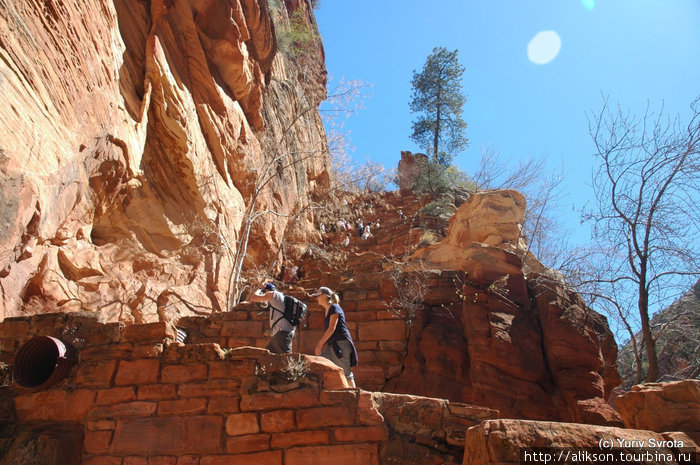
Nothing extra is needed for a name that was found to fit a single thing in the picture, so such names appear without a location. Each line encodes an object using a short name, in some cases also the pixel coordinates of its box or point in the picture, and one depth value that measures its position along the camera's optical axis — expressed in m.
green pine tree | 27.02
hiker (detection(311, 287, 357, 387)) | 5.40
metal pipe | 4.88
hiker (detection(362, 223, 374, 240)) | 17.62
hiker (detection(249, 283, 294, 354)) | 5.63
